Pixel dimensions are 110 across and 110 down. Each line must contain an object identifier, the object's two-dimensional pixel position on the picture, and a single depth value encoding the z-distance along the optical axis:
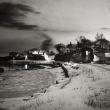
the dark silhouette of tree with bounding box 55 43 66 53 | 71.16
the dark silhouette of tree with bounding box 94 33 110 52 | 54.21
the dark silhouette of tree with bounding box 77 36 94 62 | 42.64
